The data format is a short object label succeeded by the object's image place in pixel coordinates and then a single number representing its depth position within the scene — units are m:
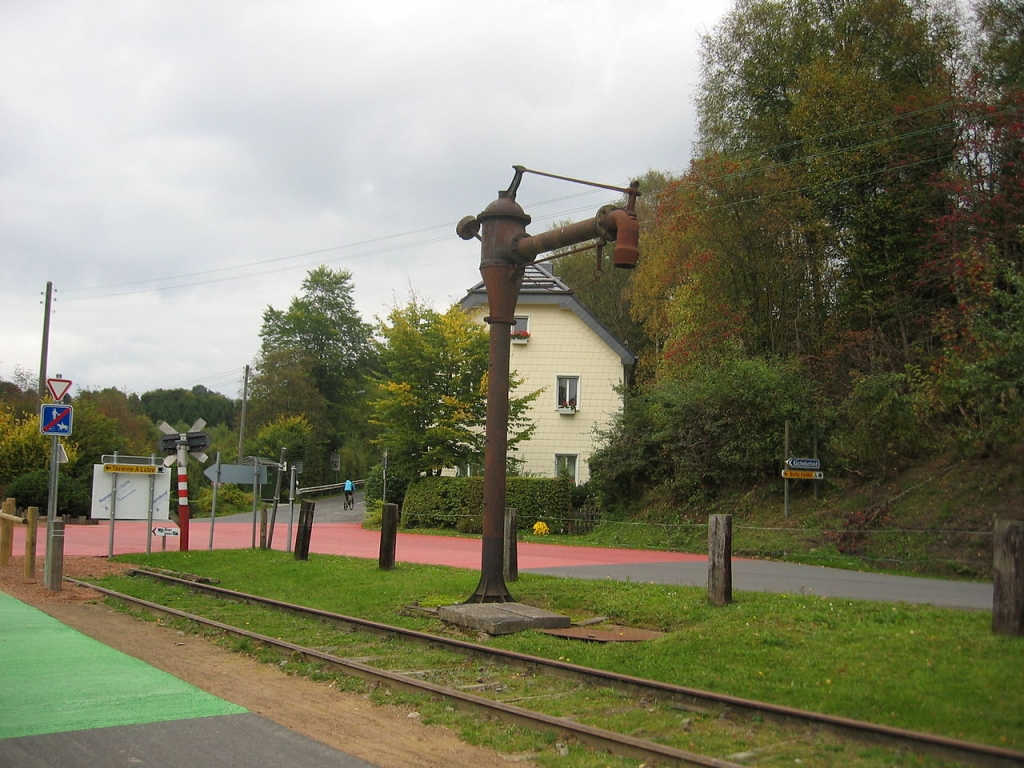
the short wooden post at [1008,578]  8.23
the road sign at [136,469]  19.69
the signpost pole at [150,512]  20.11
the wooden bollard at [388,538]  16.66
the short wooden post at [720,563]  11.00
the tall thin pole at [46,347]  41.12
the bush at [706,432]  26.66
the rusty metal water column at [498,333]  12.03
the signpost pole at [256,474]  21.73
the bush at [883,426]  23.62
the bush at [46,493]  36.62
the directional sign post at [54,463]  15.41
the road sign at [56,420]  15.83
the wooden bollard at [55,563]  15.39
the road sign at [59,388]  16.47
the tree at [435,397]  35.56
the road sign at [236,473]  21.73
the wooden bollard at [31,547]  17.11
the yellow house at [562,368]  40.06
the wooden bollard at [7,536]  19.58
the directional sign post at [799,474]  24.55
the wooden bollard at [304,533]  18.75
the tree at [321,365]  68.88
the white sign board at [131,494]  19.80
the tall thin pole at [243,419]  51.56
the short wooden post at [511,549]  14.73
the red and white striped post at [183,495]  21.06
